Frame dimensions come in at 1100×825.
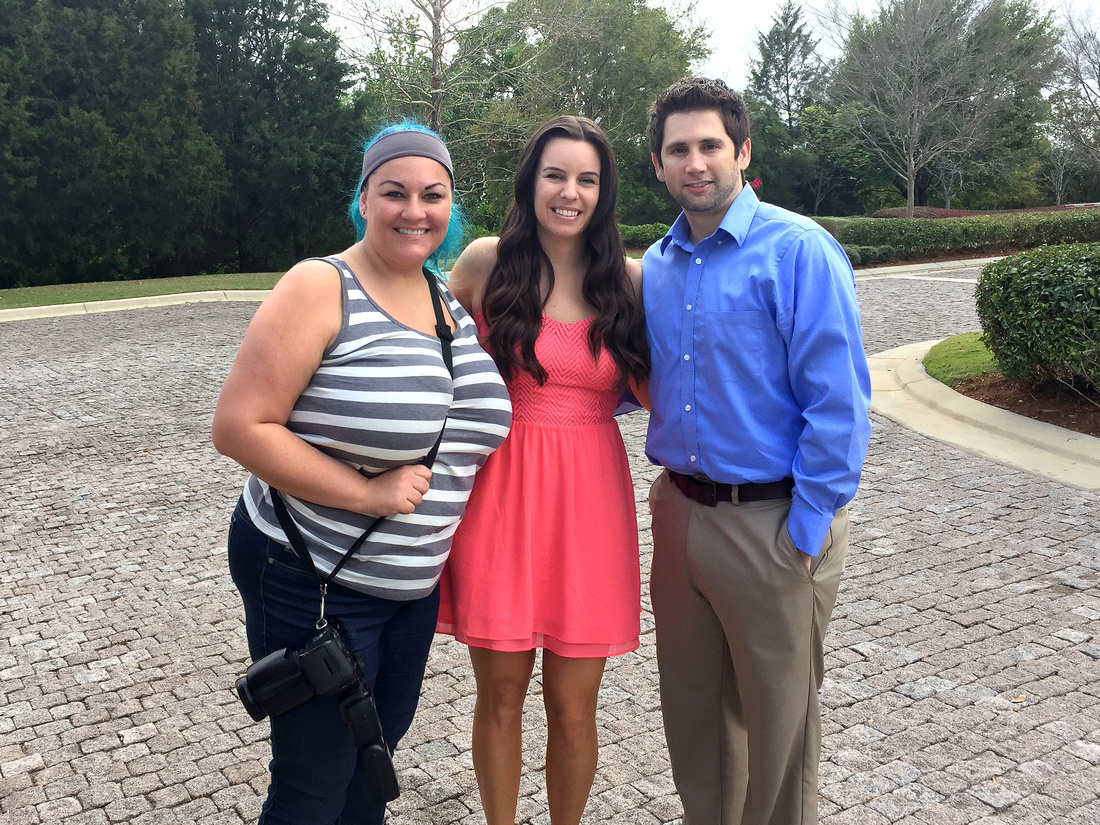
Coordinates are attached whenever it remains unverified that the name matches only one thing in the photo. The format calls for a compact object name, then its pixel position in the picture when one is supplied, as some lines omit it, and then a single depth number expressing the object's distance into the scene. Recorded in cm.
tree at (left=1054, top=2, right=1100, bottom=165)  2898
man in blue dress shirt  237
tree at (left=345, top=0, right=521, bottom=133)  1930
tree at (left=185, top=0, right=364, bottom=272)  2509
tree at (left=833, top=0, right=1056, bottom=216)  2708
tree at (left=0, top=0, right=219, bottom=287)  2131
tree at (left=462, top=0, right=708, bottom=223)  3097
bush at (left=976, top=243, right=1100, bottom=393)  705
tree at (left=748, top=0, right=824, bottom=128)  5344
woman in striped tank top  203
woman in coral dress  259
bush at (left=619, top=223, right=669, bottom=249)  2784
